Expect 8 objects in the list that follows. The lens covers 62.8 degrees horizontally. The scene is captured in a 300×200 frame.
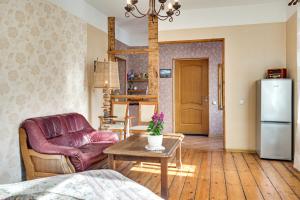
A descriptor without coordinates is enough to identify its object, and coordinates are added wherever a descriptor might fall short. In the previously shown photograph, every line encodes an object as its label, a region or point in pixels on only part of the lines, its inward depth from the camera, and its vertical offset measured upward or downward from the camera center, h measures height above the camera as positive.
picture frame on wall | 6.98 +0.63
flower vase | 2.81 -0.52
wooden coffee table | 2.60 -0.63
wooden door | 7.06 -0.03
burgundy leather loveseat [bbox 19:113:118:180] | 2.92 -0.69
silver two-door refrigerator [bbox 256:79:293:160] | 4.29 -0.43
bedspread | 1.23 -0.51
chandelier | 2.86 +1.07
